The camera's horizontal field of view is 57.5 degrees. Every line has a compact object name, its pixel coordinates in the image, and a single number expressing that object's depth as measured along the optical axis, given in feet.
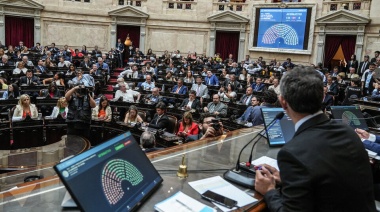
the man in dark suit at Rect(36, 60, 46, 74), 38.96
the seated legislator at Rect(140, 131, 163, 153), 13.51
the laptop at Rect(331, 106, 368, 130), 12.12
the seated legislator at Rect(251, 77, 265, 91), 36.48
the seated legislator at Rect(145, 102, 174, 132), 22.72
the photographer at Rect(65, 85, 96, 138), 21.27
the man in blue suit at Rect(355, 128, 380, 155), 10.26
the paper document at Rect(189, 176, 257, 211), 6.48
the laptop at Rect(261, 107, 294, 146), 10.03
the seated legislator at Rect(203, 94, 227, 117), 27.66
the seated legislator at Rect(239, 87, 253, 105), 29.50
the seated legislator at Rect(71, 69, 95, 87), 36.18
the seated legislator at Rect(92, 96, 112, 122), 25.20
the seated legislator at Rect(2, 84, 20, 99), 28.25
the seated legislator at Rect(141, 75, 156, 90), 36.81
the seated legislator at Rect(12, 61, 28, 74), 36.52
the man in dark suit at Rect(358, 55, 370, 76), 46.51
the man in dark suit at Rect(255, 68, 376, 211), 4.98
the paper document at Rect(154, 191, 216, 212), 6.12
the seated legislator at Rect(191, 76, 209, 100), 35.75
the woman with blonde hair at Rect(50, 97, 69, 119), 25.06
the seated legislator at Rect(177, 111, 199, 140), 20.54
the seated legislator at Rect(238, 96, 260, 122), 22.82
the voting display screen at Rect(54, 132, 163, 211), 5.61
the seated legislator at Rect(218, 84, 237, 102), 32.27
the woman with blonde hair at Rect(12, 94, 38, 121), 24.07
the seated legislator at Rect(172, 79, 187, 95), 35.27
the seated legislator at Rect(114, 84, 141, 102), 31.45
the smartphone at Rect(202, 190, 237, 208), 6.32
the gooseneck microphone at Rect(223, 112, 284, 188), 7.19
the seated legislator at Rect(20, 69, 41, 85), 33.81
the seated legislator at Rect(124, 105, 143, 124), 24.22
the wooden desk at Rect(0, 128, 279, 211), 6.26
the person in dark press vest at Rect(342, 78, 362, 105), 31.29
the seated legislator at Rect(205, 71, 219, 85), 40.73
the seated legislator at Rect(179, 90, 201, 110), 29.62
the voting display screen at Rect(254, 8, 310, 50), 57.26
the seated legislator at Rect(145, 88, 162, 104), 30.68
